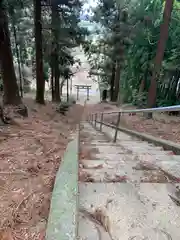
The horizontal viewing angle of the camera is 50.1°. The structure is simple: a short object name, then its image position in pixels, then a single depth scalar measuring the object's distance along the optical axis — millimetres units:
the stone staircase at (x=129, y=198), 1128
